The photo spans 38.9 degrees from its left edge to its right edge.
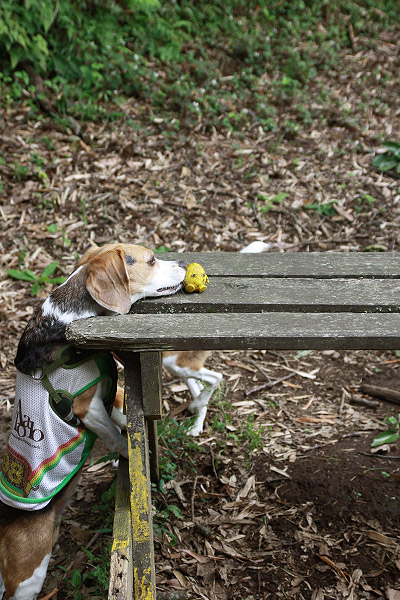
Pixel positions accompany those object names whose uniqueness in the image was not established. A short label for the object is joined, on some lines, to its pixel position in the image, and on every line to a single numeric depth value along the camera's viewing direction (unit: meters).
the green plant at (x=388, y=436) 3.96
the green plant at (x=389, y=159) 7.28
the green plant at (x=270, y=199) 6.76
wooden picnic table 2.45
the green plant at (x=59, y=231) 6.05
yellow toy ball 3.04
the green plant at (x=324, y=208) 6.68
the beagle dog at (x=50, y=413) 2.78
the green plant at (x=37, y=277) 5.57
